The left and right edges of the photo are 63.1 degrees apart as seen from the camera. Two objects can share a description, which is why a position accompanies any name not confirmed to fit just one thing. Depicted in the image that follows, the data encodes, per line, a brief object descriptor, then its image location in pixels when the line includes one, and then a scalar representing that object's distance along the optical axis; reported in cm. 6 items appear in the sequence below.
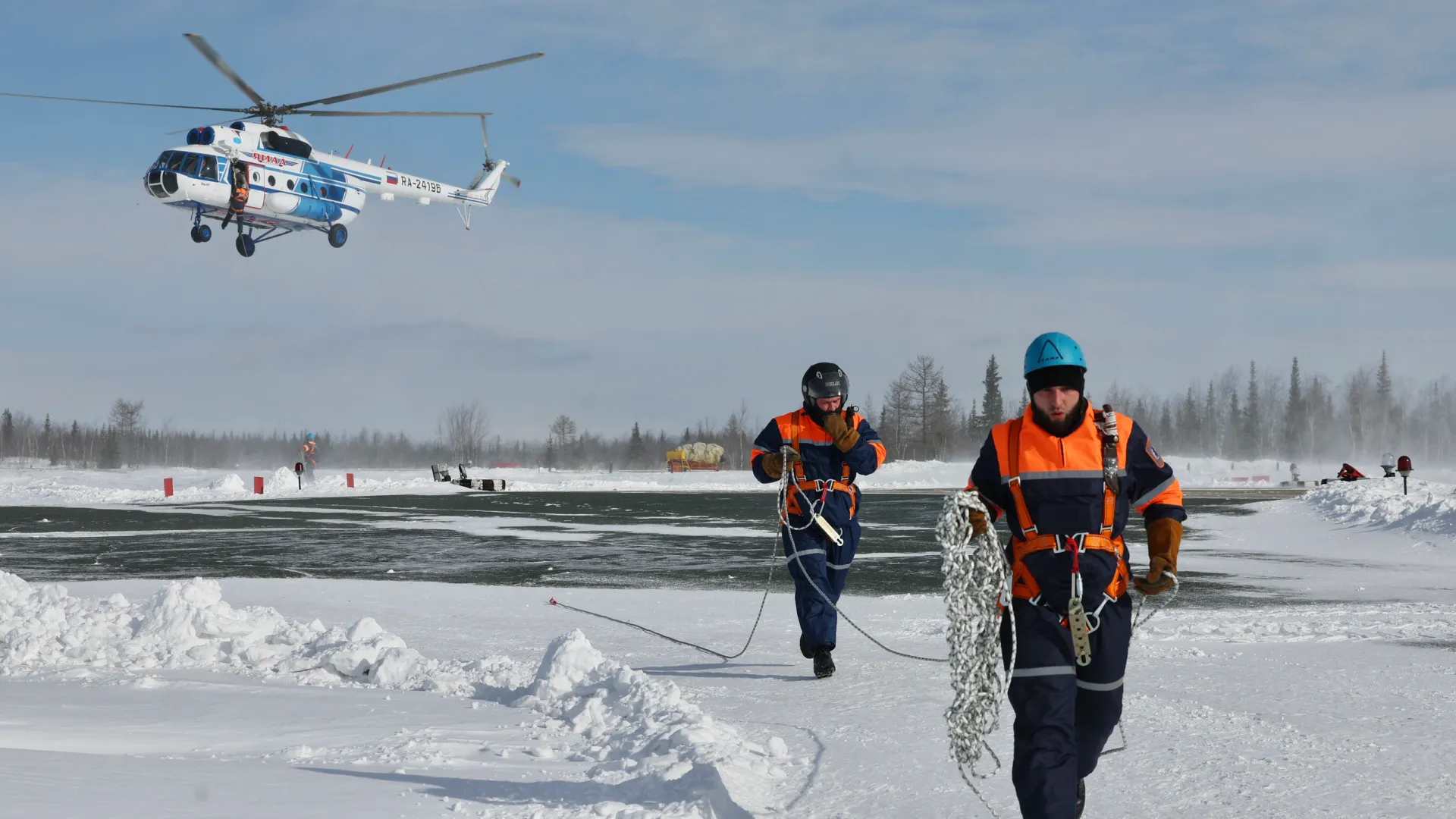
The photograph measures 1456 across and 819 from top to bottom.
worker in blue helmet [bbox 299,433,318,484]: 4300
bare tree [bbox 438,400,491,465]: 14825
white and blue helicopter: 3016
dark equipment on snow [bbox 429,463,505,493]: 4572
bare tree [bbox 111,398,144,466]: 14875
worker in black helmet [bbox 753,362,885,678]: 750
